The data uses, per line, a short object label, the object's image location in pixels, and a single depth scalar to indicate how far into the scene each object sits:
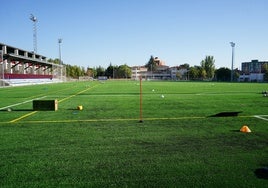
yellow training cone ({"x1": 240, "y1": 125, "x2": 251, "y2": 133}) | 7.38
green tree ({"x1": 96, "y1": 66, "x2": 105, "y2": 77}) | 180.81
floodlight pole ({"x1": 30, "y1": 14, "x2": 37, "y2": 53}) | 78.28
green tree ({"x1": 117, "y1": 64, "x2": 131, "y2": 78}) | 166.88
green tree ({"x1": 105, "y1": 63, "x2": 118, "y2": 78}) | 170.62
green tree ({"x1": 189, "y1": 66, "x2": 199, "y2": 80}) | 146.12
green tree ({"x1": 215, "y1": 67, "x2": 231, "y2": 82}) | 126.68
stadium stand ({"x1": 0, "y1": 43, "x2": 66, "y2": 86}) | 48.34
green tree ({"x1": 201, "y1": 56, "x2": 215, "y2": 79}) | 143.38
